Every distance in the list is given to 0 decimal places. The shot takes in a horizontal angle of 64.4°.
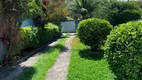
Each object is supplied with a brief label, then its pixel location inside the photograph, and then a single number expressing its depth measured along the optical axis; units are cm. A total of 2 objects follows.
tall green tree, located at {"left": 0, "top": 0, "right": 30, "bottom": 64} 433
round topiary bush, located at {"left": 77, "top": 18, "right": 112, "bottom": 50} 567
